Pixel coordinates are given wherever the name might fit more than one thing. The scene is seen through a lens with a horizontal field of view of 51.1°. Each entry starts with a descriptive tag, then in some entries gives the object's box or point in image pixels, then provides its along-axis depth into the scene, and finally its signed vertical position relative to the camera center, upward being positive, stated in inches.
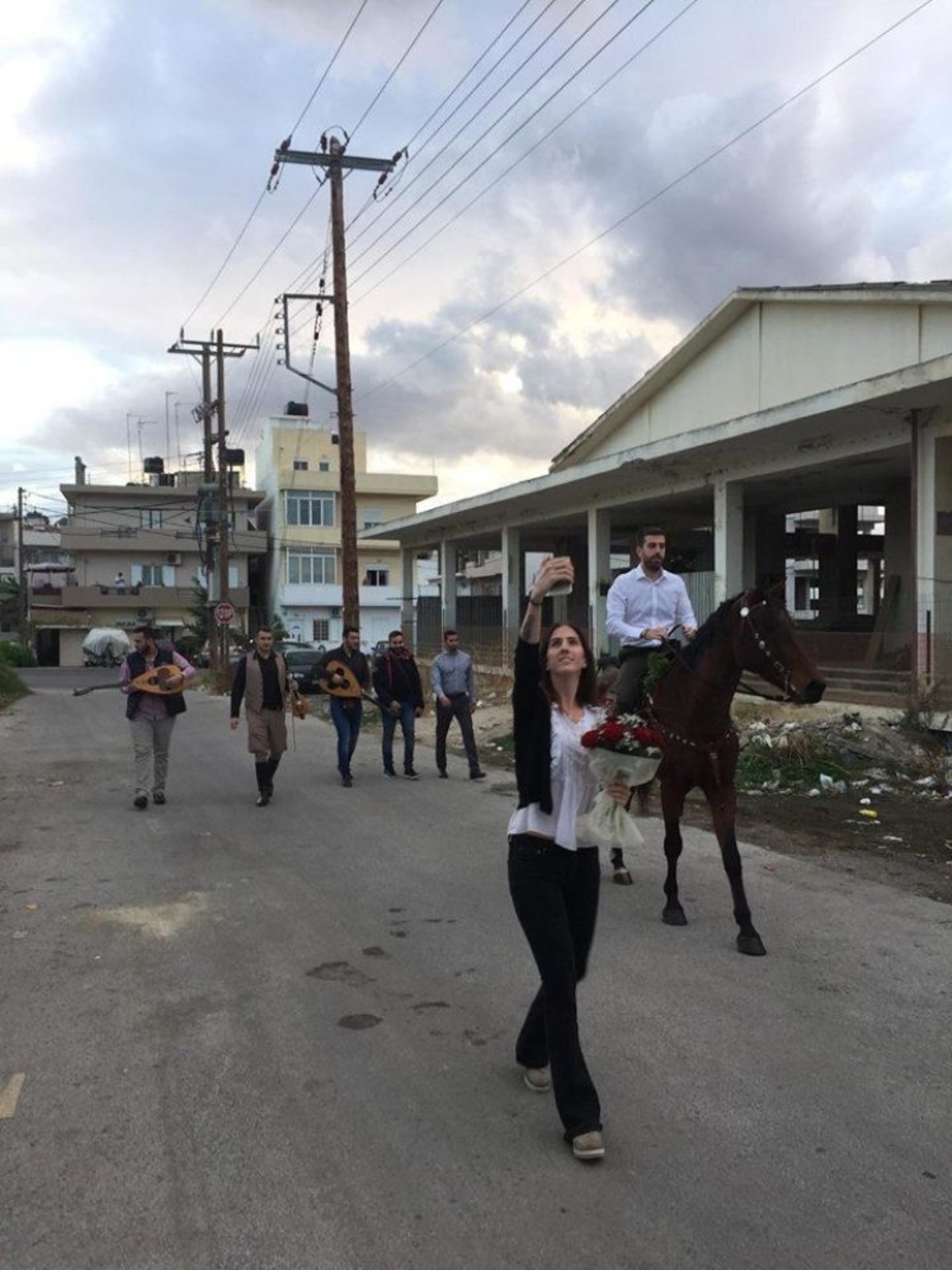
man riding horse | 281.0 -4.0
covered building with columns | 547.8 +85.1
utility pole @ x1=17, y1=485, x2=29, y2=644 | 2637.8 +20.2
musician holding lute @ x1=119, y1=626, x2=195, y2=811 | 413.1 -43.8
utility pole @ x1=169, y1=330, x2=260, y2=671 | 1391.5 +160.8
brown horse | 229.3 -26.6
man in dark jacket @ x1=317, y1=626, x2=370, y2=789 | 482.9 -56.0
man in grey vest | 423.8 -47.7
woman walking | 137.3 -35.4
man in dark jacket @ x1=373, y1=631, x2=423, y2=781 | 512.1 -51.0
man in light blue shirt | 510.9 -50.0
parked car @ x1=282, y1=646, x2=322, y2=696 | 1210.0 -81.8
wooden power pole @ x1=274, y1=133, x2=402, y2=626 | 828.0 +238.0
